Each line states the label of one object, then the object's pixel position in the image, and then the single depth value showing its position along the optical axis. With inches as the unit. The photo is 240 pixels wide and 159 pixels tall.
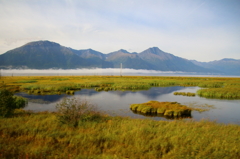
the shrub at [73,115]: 588.1
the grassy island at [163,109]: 977.6
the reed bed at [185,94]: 1814.5
